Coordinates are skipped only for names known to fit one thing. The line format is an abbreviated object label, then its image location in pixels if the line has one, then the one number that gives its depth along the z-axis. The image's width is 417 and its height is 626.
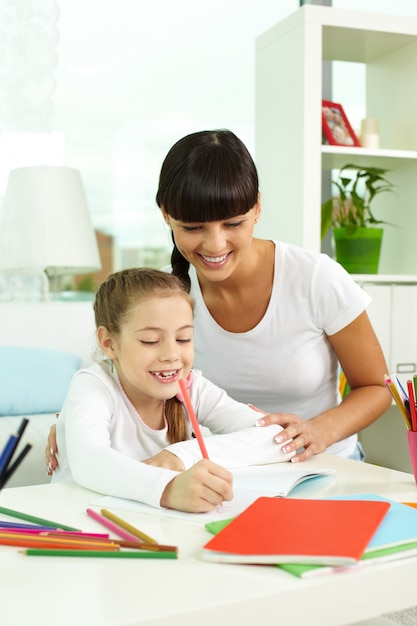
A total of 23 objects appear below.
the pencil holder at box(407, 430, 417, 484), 1.00
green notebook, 0.64
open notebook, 0.83
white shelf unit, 2.69
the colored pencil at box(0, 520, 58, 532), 0.75
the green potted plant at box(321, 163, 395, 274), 2.88
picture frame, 2.80
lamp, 2.93
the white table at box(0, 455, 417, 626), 0.57
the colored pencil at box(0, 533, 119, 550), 0.69
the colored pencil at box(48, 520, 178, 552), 0.69
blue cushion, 2.29
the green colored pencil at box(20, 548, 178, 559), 0.68
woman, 1.39
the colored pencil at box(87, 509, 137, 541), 0.74
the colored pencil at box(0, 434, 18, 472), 0.57
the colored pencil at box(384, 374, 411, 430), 1.04
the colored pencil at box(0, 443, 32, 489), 0.58
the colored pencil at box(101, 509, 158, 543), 0.73
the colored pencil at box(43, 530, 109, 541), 0.72
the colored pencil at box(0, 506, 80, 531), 0.77
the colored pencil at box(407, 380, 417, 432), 1.02
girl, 1.03
